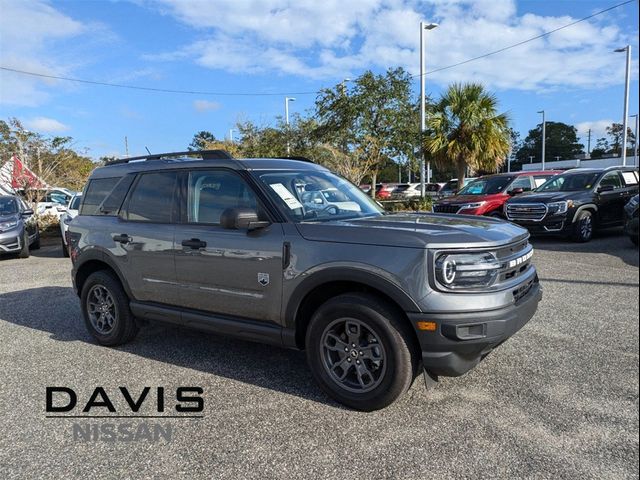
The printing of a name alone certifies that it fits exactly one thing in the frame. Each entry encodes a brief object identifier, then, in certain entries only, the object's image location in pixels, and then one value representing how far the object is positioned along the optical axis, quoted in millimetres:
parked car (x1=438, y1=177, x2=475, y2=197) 25572
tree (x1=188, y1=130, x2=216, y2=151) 30612
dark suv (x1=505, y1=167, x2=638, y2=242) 10555
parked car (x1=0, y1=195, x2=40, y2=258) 11664
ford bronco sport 3164
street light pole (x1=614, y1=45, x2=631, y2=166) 20562
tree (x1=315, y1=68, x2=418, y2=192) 17969
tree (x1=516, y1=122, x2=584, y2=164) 69312
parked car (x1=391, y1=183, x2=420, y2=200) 32019
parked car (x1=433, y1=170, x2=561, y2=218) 12641
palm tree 17141
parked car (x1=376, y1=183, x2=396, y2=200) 32662
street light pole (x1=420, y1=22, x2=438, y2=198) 18000
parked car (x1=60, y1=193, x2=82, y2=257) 11964
